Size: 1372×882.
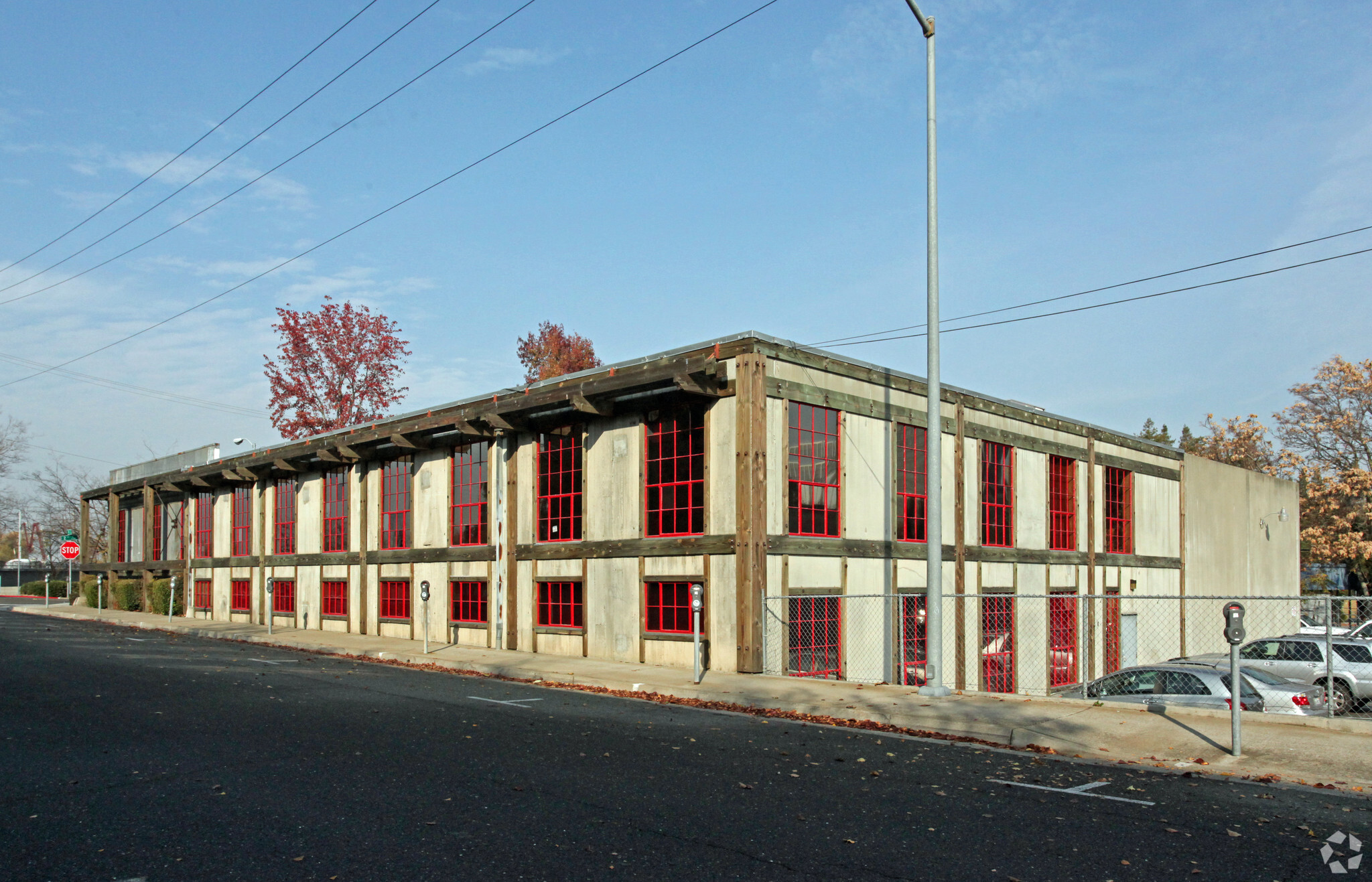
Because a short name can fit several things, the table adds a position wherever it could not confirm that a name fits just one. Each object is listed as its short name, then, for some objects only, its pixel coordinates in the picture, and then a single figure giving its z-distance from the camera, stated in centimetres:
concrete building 1900
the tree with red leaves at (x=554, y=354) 5969
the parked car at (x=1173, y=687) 1391
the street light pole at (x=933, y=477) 1430
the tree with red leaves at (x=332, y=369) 5400
